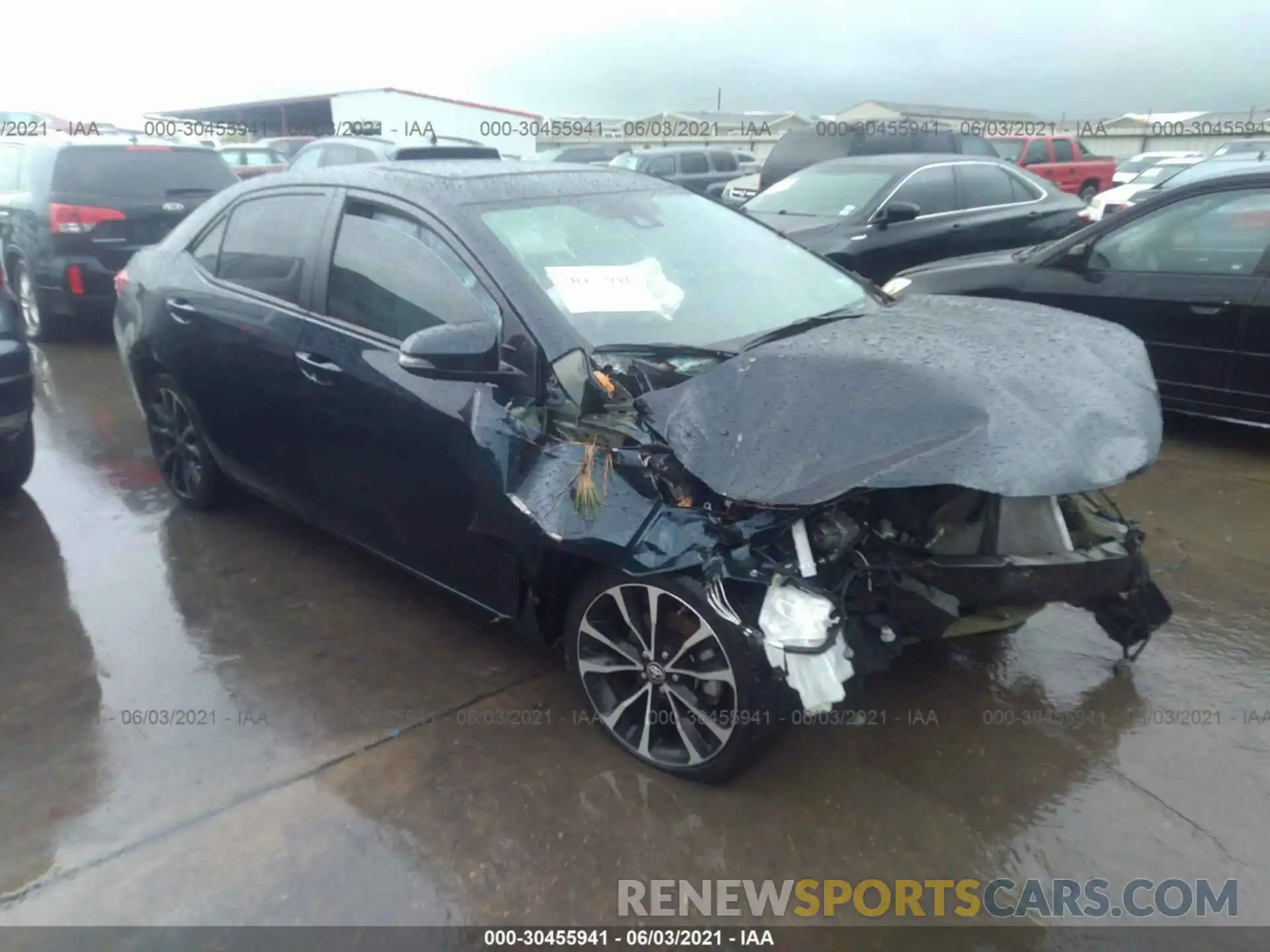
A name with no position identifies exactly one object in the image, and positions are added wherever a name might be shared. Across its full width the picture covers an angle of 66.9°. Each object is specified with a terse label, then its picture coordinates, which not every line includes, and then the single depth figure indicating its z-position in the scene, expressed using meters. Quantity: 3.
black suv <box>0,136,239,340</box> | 7.65
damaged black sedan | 2.43
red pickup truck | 18.58
